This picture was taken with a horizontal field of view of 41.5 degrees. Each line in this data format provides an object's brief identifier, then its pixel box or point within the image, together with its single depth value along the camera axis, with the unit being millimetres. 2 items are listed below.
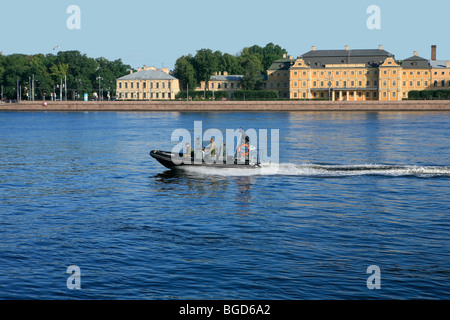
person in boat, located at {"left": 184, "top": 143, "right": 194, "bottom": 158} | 33781
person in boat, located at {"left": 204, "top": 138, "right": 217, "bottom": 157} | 33219
